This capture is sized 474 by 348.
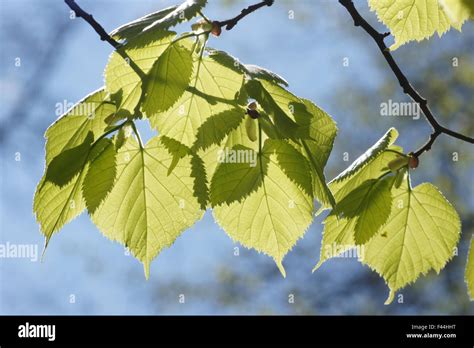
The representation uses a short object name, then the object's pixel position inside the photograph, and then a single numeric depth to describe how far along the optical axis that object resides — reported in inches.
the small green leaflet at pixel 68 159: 42.6
